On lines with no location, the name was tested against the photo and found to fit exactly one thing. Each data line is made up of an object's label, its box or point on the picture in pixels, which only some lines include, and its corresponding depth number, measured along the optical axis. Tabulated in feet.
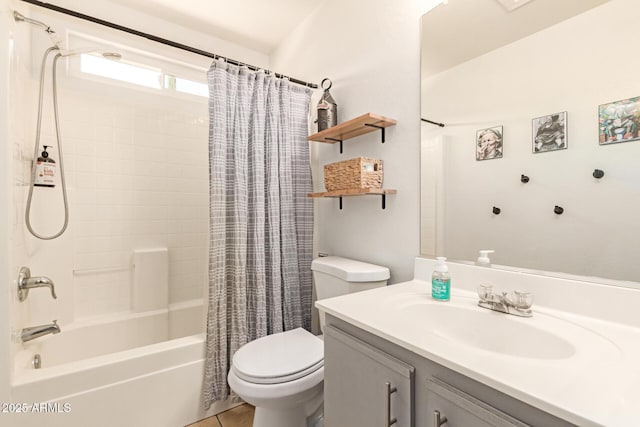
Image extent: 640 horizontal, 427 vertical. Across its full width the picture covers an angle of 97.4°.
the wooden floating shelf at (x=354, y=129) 4.48
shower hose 5.16
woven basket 4.57
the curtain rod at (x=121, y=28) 4.23
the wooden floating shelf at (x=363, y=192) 4.42
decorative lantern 5.51
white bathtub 3.88
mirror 2.61
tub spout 4.32
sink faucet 2.82
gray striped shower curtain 5.04
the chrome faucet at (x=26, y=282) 4.31
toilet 3.68
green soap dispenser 3.30
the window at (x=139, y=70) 6.38
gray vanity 1.61
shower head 4.25
